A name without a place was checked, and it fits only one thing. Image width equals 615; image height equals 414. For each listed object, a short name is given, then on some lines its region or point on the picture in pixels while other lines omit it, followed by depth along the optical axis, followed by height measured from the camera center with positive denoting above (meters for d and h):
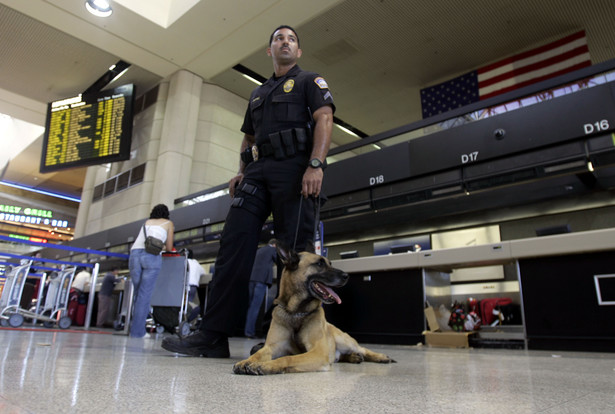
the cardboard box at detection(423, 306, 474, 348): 3.96 -0.28
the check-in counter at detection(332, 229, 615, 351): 3.22 +0.19
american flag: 7.51 +4.86
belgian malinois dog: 1.85 -0.01
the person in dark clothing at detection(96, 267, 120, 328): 8.08 +0.07
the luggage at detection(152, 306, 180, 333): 6.03 -0.24
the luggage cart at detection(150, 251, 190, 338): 5.94 +0.23
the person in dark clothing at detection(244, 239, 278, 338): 5.60 +0.30
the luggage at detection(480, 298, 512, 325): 4.83 +0.02
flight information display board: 9.66 +4.14
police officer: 2.15 +0.61
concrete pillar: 9.82 +4.03
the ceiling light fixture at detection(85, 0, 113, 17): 7.95 +5.82
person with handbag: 4.95 +0.38
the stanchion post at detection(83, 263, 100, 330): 6.57 +0.03
